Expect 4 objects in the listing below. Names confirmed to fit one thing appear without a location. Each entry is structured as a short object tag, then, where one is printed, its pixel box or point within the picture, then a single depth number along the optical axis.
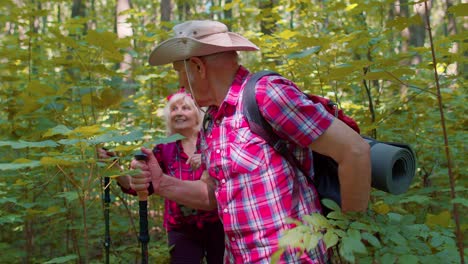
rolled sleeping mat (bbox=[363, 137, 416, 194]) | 1.57
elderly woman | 3.08
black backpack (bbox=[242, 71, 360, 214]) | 1.65
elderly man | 1.56
